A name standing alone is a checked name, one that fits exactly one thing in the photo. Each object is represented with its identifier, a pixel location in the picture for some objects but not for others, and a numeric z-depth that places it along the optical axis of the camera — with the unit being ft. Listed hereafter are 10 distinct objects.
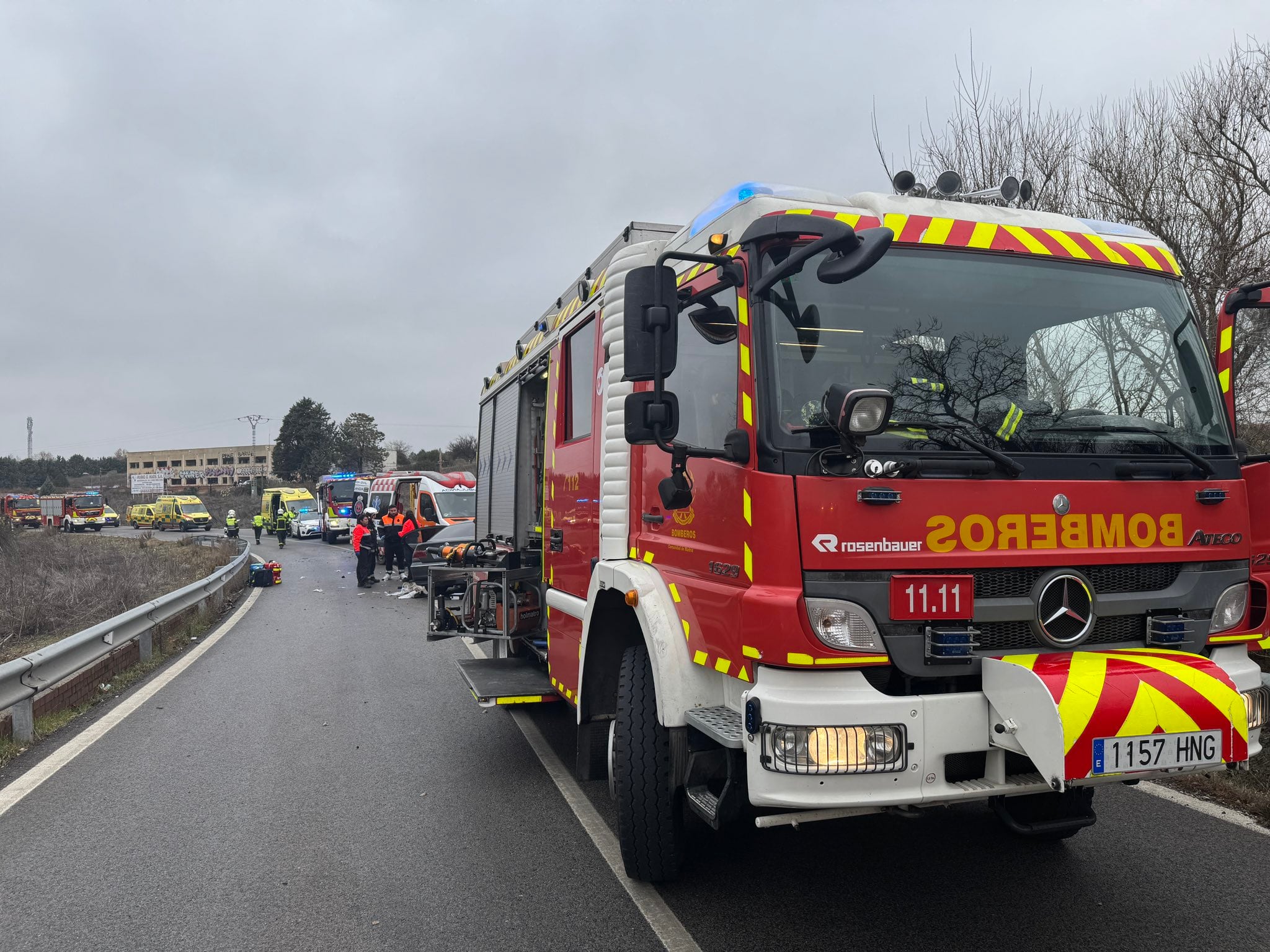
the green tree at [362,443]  285.84
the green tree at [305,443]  305.94
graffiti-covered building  286.66
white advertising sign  271.49
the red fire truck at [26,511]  178.91
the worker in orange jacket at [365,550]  58.59
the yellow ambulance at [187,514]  172.24
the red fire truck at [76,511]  177.06
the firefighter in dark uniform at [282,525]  113.70
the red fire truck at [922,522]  9.73
